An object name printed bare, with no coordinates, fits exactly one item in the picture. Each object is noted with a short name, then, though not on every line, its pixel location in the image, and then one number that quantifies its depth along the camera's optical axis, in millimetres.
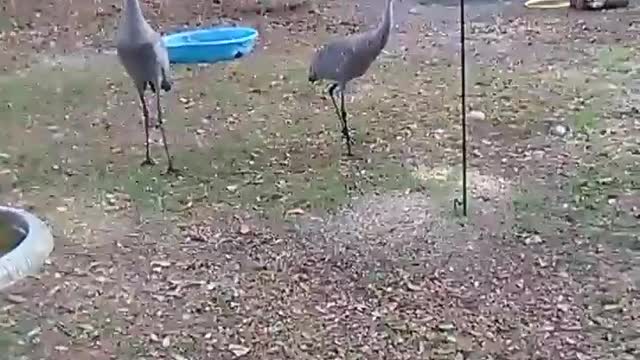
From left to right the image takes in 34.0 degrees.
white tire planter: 2910
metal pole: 3368
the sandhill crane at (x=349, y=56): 3988
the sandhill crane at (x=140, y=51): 3746
